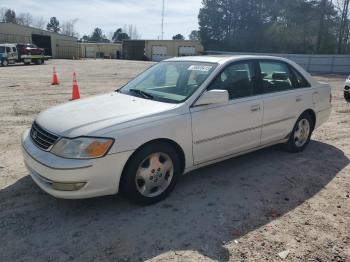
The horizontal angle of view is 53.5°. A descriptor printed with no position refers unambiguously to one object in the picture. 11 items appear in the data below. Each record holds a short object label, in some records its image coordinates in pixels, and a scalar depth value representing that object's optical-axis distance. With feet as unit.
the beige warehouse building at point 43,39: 153.99
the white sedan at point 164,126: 11.28
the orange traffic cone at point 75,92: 33.09
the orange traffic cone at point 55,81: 52.65
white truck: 100.73
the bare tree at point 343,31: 119.96
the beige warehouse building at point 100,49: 244.63
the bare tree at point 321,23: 120.98
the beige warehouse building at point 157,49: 198.74
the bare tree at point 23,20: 285.23
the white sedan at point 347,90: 37.29
